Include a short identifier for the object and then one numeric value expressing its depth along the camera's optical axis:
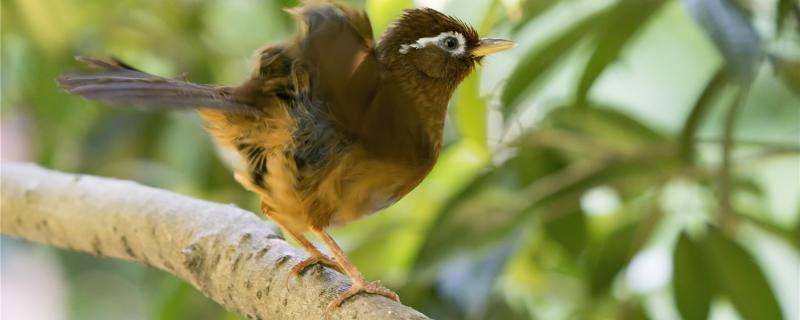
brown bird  2.87
